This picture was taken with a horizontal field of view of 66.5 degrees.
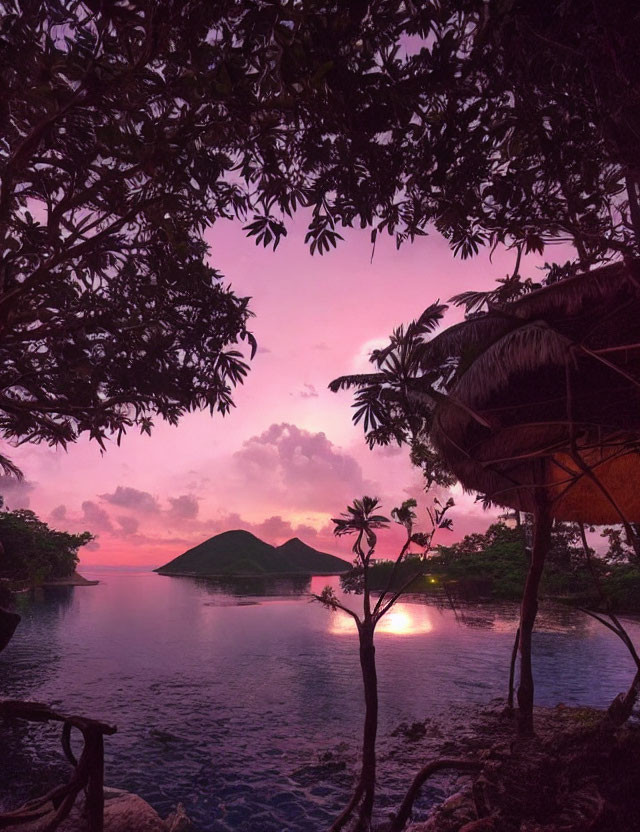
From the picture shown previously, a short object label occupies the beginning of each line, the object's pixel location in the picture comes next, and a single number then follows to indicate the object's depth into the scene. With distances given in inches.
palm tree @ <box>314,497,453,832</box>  294.0
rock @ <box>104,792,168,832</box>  272.1
